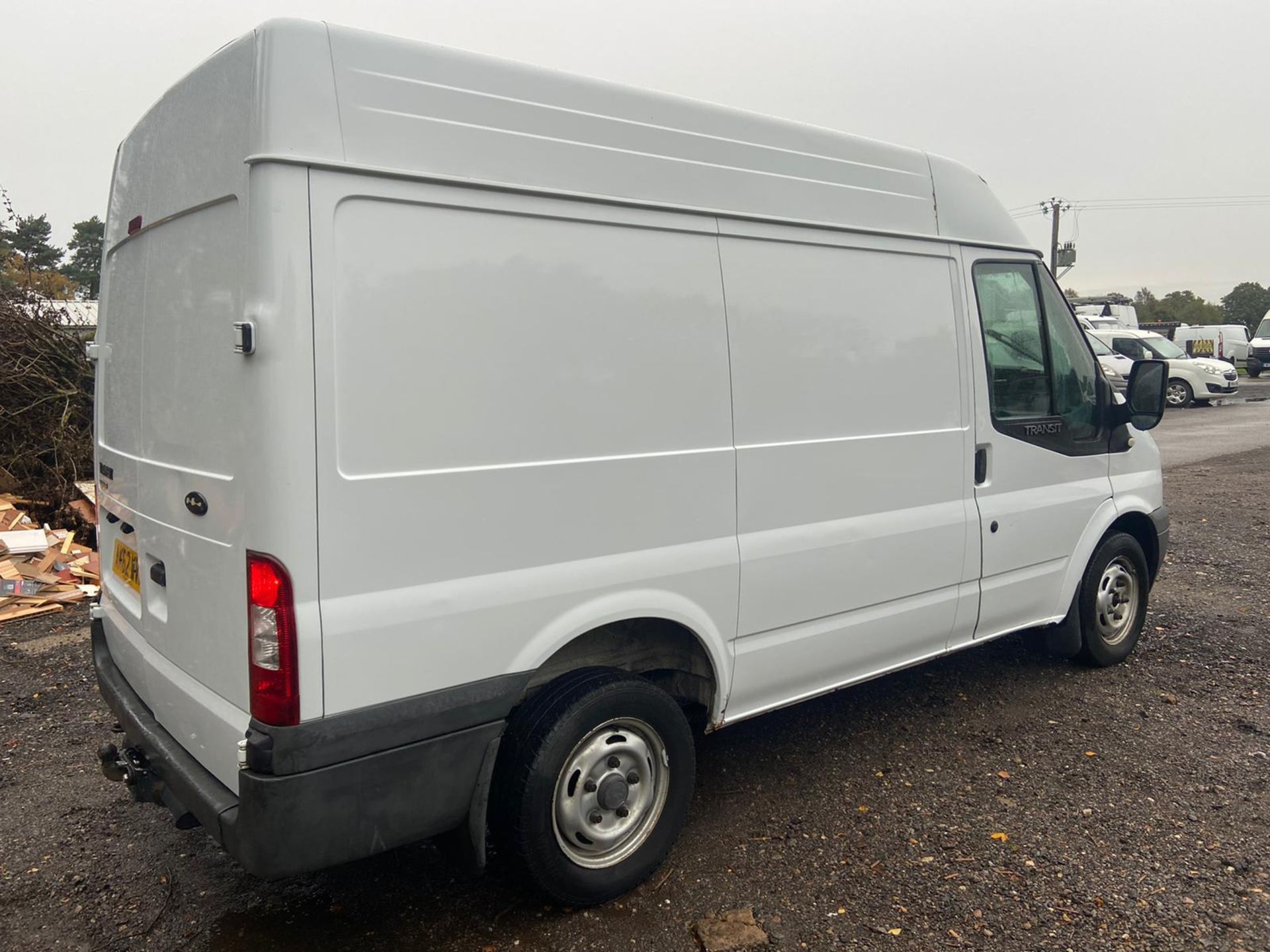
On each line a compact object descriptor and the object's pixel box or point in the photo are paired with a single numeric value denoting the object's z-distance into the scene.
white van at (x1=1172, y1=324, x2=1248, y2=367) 34.78
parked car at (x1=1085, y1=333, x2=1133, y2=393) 18.58
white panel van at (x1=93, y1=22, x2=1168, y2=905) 2.34
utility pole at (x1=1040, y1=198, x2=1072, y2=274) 42.38
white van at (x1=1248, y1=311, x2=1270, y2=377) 33.38
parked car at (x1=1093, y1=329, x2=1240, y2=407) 21.98
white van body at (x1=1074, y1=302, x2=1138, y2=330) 30.62
